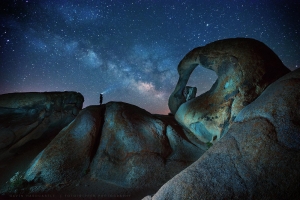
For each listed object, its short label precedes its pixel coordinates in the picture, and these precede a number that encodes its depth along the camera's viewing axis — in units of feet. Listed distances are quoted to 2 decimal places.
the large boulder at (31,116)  25.03
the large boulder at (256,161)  9.29
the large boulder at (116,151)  19.36
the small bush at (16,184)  17.30
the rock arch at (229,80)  20.16
